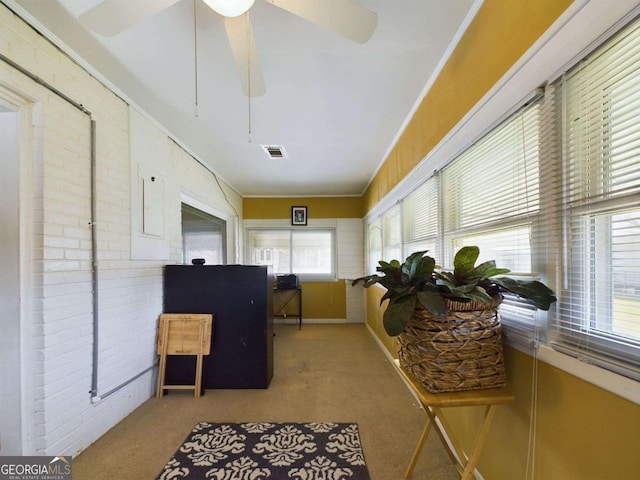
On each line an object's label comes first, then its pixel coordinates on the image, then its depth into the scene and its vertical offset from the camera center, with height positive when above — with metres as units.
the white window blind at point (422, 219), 2.15 +0.18
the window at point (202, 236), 3.34 +0.04
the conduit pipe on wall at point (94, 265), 1.87 -0.17
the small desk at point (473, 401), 1.09 -0.64
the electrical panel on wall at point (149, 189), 2.33 +0.46
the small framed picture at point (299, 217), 5.48 +0.44
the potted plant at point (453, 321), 1.07 -0.33
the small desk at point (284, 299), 5.34 -1.16
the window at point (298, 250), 5.56 -0.22
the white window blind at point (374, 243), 4.23 -0.07
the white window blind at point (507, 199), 1.13 +0.20
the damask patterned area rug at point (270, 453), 1.58 -1.35
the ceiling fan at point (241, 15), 1.09 +0.93
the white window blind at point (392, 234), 3.26 +0.06
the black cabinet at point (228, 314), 2.65 -0.72
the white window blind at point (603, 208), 0.77 +0.09
